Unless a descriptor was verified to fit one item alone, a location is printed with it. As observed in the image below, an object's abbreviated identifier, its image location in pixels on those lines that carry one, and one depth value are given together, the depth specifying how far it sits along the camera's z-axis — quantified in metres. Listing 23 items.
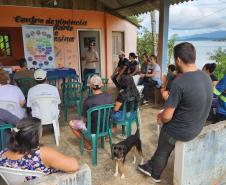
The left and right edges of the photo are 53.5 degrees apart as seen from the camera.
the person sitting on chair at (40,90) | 2.94
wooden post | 5.04
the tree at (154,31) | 9.91
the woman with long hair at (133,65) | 5.46
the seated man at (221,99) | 2.68
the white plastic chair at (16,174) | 1.42
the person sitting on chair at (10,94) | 2.75
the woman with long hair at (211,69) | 3.75
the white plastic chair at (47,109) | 2.95
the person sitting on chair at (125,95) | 2.96
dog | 2.29
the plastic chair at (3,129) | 2.15
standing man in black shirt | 1.74
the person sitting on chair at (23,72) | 4.20
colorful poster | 6.11
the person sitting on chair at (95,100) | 2.60
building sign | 6.12
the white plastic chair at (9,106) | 2.74
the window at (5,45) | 6.97
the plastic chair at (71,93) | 4.20
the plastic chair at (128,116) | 3.03
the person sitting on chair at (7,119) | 2.30
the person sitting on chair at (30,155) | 1.39
